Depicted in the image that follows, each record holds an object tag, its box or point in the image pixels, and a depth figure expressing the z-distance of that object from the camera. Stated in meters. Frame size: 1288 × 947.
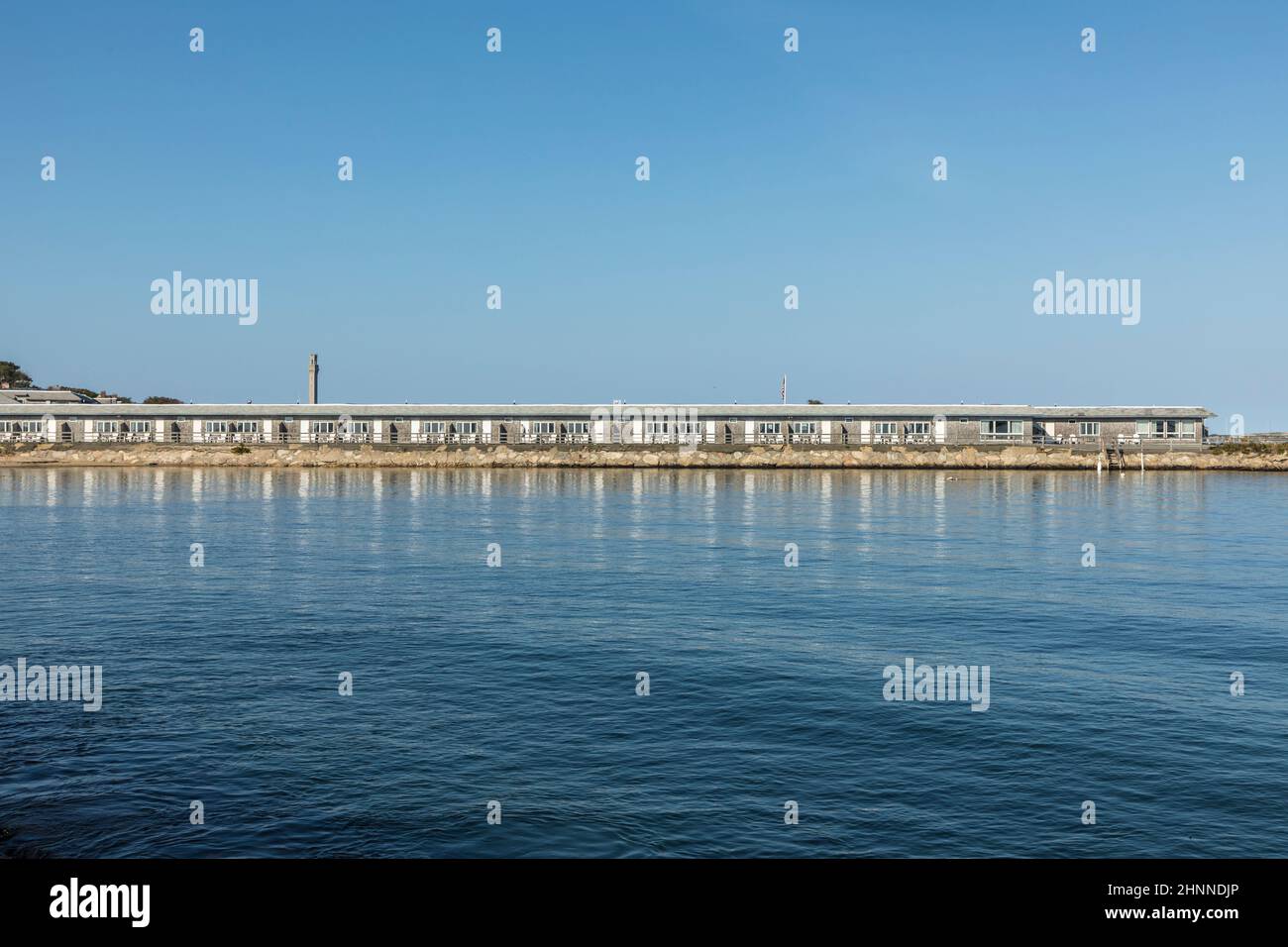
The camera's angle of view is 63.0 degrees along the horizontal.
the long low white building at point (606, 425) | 130.00
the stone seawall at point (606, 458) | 123.00
